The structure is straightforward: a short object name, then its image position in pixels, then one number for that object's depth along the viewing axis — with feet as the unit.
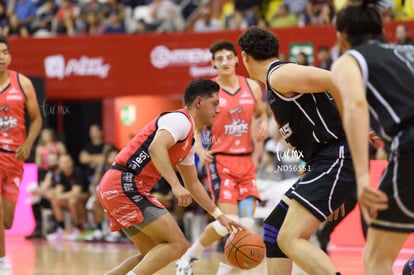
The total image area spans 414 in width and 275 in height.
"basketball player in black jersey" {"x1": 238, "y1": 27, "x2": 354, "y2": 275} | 21.44
